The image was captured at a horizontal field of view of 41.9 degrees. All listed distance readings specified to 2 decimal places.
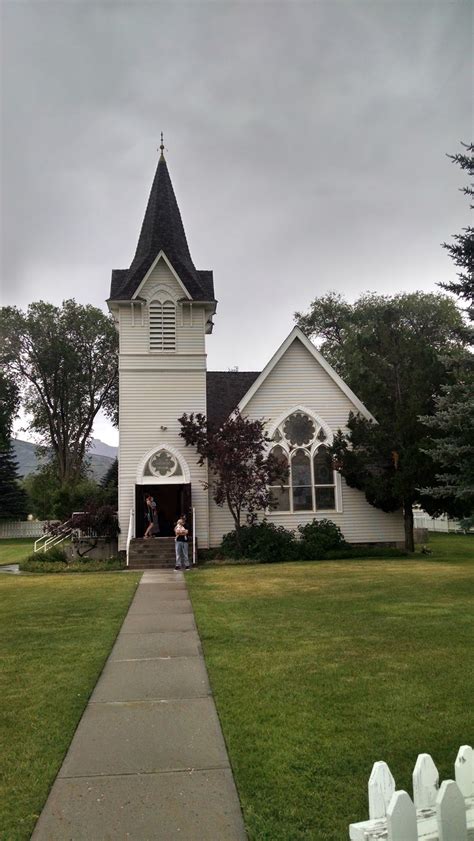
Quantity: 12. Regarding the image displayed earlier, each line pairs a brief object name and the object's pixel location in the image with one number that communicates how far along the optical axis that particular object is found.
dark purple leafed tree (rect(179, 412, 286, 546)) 21.53
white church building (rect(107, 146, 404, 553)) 23.53
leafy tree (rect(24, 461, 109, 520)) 33.75
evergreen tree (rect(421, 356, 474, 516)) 12.92
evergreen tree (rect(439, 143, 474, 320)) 13.16
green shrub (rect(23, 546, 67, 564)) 22.45
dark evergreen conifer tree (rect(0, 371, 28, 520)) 48.22
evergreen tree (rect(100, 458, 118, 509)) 27.70
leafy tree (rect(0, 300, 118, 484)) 47.34
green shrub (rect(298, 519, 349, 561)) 22.25
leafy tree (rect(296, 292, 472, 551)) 21.38
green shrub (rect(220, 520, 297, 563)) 21.64
